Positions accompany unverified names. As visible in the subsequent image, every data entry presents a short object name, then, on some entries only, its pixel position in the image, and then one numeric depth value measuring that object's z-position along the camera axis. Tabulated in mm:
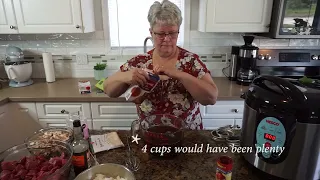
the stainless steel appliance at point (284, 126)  719
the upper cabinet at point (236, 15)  1857
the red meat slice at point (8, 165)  741
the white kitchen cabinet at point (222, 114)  1935
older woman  1190
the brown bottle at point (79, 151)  809
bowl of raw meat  714
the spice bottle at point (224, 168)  729
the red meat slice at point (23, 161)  765
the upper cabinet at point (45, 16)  1889
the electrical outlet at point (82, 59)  2332
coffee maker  2018
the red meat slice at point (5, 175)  702
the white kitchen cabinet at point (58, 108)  1922
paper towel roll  2178
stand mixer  2023
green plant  2254
